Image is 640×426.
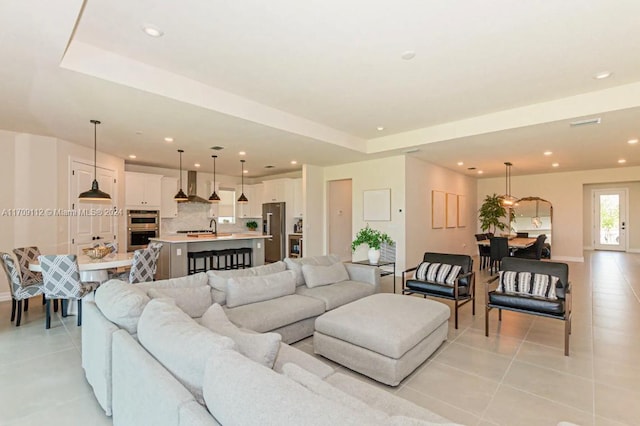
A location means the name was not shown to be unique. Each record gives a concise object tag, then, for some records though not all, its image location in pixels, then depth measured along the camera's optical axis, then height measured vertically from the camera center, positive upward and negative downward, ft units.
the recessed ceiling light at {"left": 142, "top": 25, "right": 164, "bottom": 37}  8.80 +5.14
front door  35.76 -0.68
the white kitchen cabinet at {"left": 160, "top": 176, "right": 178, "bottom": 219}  27.14 +1.48
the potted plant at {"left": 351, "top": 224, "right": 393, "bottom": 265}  17.01 -1.57
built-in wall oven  24.73 -1.03
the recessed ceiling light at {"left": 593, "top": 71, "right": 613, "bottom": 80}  11.68 +5.14
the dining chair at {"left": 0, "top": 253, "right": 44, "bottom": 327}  12.57 -2.95
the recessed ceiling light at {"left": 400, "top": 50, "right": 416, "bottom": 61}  10.14 +5.12
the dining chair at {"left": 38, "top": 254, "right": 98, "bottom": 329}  12.21 -2.48
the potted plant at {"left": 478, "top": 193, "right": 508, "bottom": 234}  31.27 +0.14
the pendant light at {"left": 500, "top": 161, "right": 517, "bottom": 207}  27.24 +1.25
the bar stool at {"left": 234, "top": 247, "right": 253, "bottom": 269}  23.57 -3.23
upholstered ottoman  8.36 -3.43
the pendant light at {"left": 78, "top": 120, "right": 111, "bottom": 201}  14.66 +0.93
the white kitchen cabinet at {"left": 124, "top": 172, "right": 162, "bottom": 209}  24.79 +1.95
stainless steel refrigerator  29.81 -1.53
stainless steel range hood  29.53 +2.92
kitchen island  19.62 -2.22
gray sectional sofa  3.53 -2.36
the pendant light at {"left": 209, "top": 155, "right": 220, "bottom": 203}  24.14 +1.22
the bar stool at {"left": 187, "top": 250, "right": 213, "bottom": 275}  20.89 -2.93
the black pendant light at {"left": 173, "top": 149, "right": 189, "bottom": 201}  23.08 +1.25
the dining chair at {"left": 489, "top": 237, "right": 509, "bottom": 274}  23.35 -2.53
